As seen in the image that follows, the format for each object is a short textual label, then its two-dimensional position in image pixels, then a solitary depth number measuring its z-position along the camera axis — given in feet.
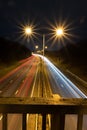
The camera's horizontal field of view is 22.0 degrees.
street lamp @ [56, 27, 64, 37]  56.49
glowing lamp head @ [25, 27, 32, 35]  57.85
